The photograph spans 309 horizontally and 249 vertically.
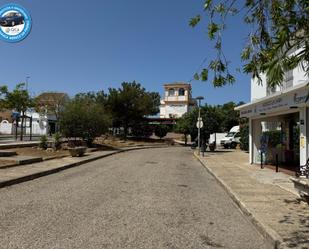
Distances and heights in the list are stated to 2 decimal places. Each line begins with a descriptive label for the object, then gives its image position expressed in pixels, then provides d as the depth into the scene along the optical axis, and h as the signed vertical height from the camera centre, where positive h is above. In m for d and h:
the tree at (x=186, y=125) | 24.23 +0.87
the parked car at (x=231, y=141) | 28.02 -0.71
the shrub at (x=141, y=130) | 35.38 +0.41
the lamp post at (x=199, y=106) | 18.90 +2.45
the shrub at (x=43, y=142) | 17.12 -0.82
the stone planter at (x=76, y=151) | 15.57 -1.26
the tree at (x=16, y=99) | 30.02 +3.80
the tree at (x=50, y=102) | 39.12 +4.72
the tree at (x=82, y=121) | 20.45 +0.92
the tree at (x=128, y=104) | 32.81 +3.88
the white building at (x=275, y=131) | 10.23 +0.46
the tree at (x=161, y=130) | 37.62 +0.49
